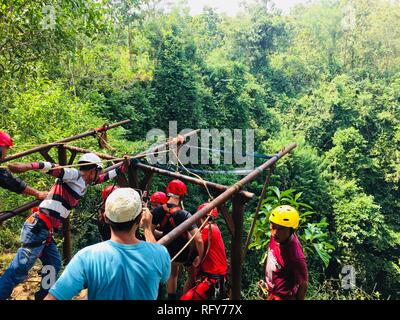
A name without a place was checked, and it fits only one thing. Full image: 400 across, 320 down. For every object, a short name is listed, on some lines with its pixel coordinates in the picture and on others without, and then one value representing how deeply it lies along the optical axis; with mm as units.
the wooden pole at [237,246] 3480
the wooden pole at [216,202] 2367
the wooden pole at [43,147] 4355
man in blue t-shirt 1844
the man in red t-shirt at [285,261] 3305
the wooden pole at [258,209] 4103
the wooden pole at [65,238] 4941
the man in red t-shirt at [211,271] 3973
